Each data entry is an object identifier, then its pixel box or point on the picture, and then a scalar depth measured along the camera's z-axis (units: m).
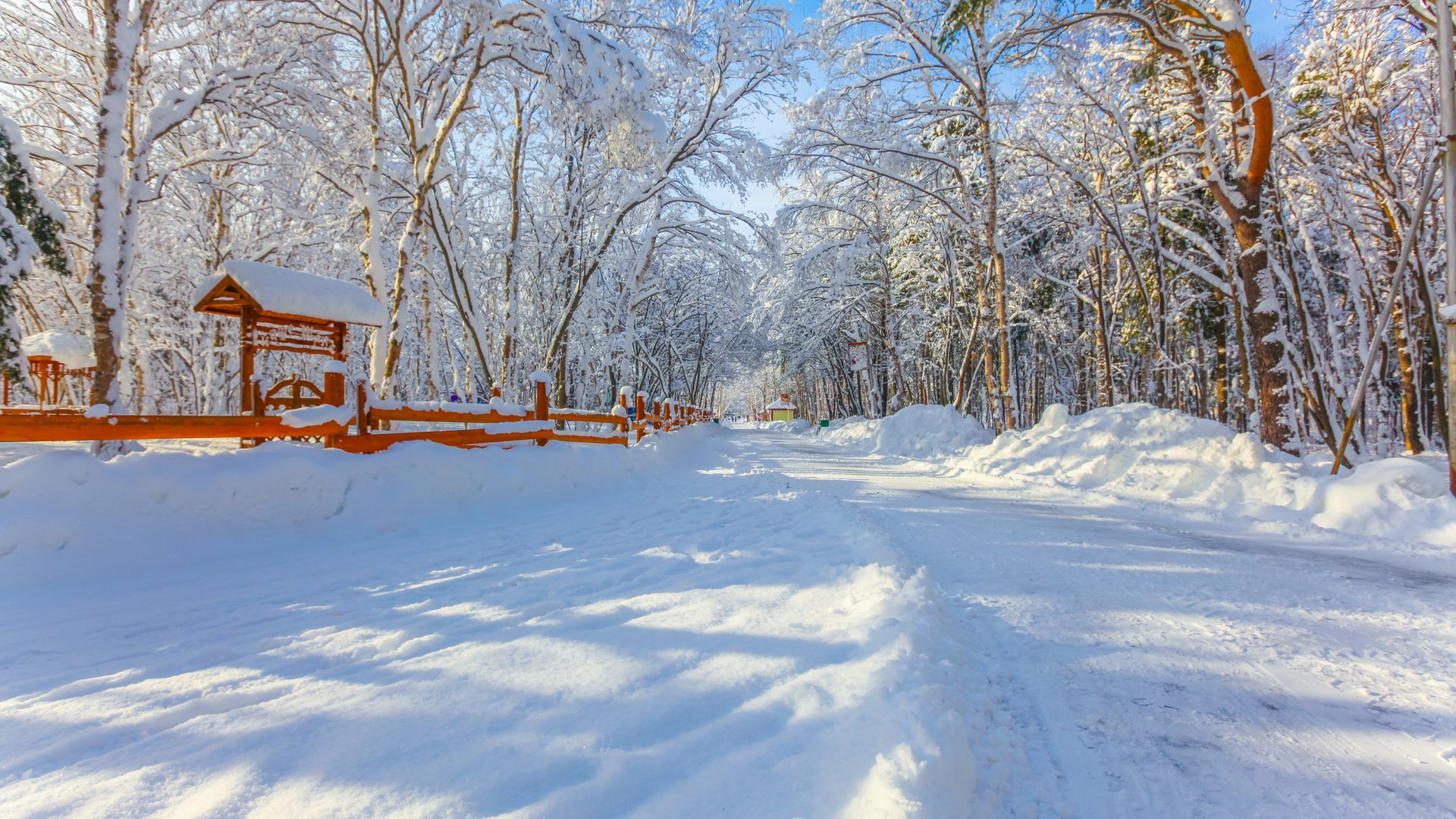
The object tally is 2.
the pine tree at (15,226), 7.57
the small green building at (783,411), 64.38
